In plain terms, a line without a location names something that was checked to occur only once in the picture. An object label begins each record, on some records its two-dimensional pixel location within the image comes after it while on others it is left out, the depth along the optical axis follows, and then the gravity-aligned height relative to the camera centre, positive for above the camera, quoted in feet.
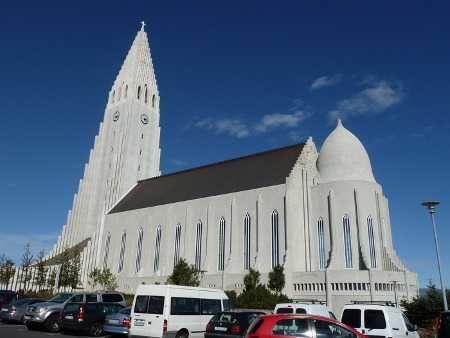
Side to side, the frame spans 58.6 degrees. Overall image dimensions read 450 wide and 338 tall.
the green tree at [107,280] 164.35 +8.66
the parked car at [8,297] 87.30 +0.64
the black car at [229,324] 43.70 -1.98
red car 31.96 -1.58
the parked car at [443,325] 39.17 -1.36
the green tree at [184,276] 129.39 +8.90
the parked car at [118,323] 56.44 -2.71
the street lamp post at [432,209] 65.82 +16.76
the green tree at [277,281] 119.34 +7.30
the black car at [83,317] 58.70 -2.25
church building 123.75 +28.17
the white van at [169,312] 47.16 -0.95
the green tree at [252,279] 122.21 +7.80
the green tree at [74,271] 171.12 +12.74
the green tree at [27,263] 182.70 +16.08
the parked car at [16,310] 73.20 -1.72
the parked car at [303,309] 51.18 -0.18
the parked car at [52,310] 63.52 -1.39
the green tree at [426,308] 76.59 +0.45
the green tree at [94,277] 169.94 +10.41
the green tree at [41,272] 171.22 +11.80
